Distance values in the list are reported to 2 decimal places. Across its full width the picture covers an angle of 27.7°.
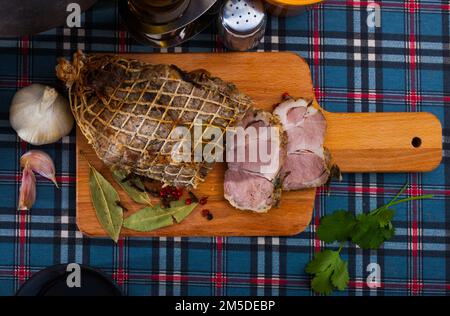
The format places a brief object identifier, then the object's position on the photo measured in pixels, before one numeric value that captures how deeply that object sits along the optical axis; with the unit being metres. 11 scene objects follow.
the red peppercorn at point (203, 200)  0.94
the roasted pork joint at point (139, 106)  0.88
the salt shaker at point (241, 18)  0.91
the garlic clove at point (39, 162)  0.93
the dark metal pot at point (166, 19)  0.87
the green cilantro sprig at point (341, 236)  0.94
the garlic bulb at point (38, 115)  0.90
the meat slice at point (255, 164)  0.92
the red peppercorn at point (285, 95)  0.94
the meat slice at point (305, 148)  0.93
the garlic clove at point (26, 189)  0.94
